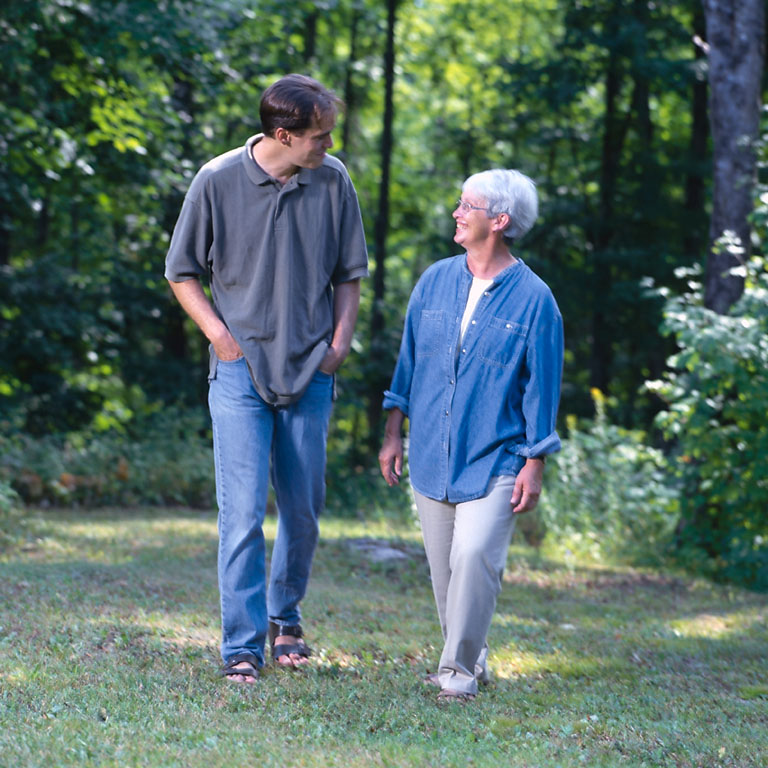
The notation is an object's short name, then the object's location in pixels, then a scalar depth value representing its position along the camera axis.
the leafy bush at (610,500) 10.02
